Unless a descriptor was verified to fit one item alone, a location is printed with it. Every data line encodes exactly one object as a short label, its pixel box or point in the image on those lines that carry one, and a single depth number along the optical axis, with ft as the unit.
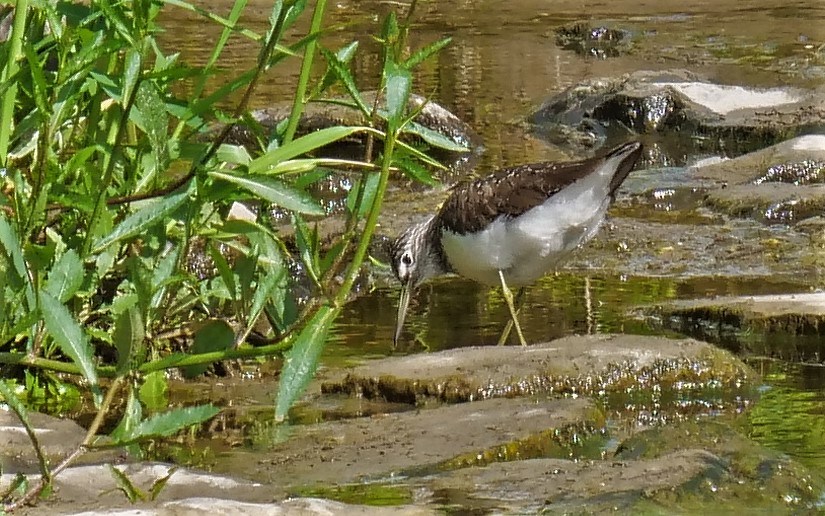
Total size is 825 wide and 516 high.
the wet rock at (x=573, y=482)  24.93
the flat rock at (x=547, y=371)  35.68
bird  44.11
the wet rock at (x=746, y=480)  25.04
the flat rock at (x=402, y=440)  28.81
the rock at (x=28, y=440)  27.40
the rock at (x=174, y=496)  22.62
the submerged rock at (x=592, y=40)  109.91
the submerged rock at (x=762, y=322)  40.50
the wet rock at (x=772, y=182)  59.88
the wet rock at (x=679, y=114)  78.07
